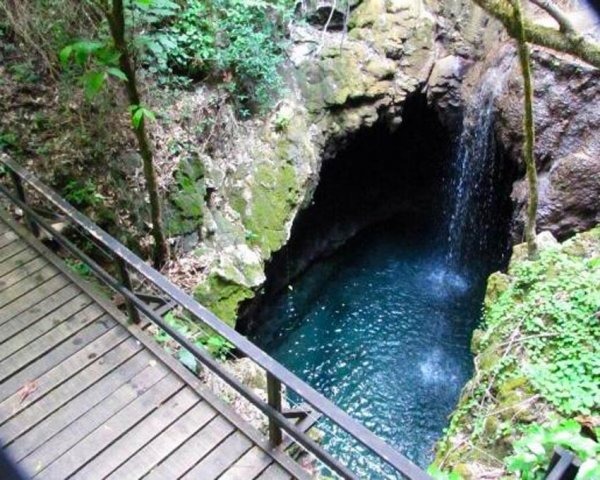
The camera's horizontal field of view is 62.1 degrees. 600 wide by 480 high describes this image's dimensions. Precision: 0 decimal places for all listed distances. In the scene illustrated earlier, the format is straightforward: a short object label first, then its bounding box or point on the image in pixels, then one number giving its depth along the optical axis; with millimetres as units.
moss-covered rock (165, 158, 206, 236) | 6633
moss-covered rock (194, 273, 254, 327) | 6488
